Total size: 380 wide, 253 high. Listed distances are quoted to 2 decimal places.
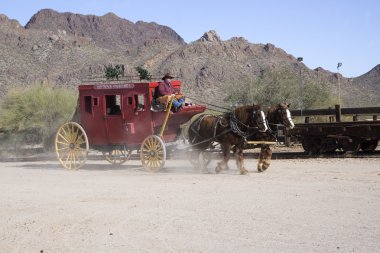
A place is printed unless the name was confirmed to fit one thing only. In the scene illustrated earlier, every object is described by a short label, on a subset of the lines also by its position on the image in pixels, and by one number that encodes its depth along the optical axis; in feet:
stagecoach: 56.75
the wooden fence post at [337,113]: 74.08
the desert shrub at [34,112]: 106.52
